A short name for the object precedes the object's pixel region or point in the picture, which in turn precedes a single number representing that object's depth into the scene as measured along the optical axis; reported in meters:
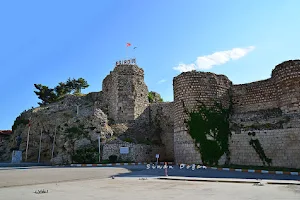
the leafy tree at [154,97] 33.79
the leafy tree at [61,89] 43.66
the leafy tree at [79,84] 45.83
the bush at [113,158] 22.38
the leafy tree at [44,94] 42.44
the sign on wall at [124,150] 22.88
